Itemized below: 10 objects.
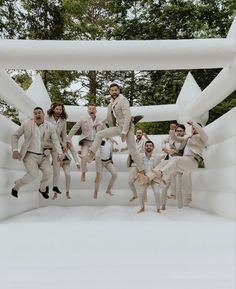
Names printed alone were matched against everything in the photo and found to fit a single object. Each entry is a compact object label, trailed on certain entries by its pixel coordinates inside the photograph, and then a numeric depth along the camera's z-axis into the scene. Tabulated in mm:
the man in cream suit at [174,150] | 6098
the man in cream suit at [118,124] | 5090
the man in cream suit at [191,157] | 5344
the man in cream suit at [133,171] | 6797
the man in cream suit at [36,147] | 5188
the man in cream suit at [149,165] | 5773
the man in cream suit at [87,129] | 6602
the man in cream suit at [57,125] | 6077
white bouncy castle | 2477
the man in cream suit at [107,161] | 6910
